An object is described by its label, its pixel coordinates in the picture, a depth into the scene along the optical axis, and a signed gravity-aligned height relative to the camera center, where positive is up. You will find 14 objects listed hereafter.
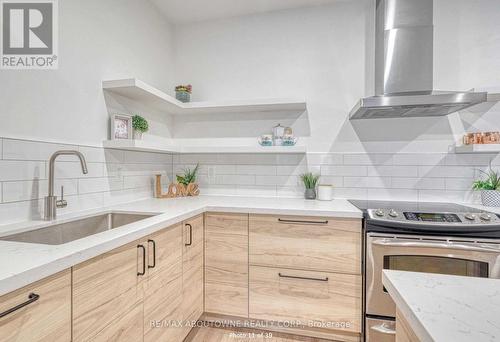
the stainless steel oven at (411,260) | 1.50 -0.52
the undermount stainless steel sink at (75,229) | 1.24 -0.32
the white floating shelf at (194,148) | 1.79 +0.16
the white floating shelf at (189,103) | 1.81 +0.53
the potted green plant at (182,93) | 2.43 +0.67
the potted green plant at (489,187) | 1.97 -0.13
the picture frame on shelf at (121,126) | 1.83 +0.29
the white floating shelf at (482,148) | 1.86 +0.15
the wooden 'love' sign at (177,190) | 2.35 -0.20
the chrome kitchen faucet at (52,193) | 1.37 -0.13
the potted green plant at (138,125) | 1.98 +0.31
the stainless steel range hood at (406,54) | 2.00 +0.86
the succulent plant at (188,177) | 2.51 -0.08
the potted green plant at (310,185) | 2.30 -0.14
